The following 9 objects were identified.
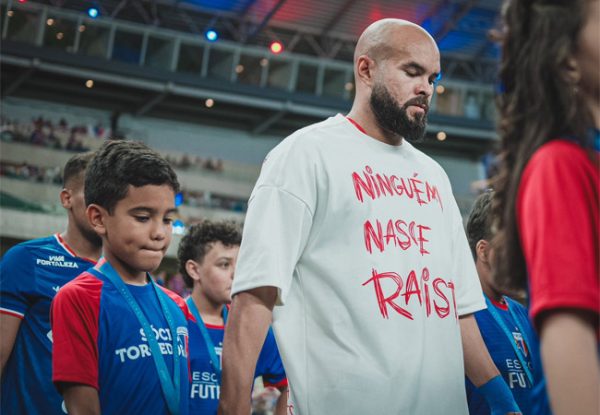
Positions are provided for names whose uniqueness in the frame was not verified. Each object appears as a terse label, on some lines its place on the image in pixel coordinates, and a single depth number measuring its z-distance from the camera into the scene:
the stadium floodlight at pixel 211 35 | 24.53
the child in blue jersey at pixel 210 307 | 3.66
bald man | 2.28
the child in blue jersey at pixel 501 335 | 3.12
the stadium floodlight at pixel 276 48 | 25.42
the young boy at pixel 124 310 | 2.44
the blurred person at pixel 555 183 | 1.13
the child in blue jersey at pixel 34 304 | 3.28
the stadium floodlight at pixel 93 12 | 22.66
